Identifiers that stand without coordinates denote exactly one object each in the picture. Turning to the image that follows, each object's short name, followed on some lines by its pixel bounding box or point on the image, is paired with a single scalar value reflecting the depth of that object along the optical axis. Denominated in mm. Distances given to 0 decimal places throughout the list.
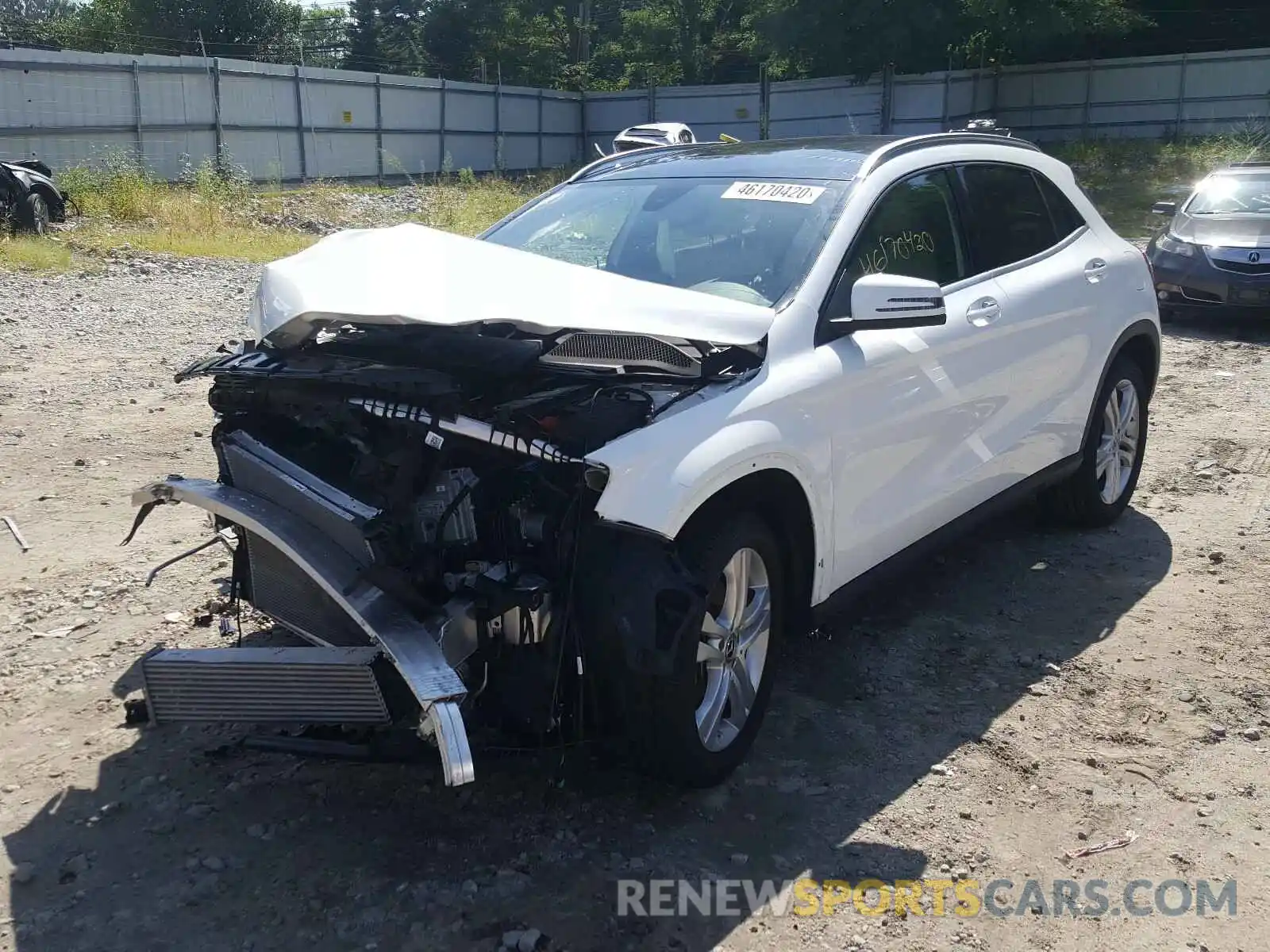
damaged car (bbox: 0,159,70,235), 15211
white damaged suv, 3049
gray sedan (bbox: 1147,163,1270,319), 11008
